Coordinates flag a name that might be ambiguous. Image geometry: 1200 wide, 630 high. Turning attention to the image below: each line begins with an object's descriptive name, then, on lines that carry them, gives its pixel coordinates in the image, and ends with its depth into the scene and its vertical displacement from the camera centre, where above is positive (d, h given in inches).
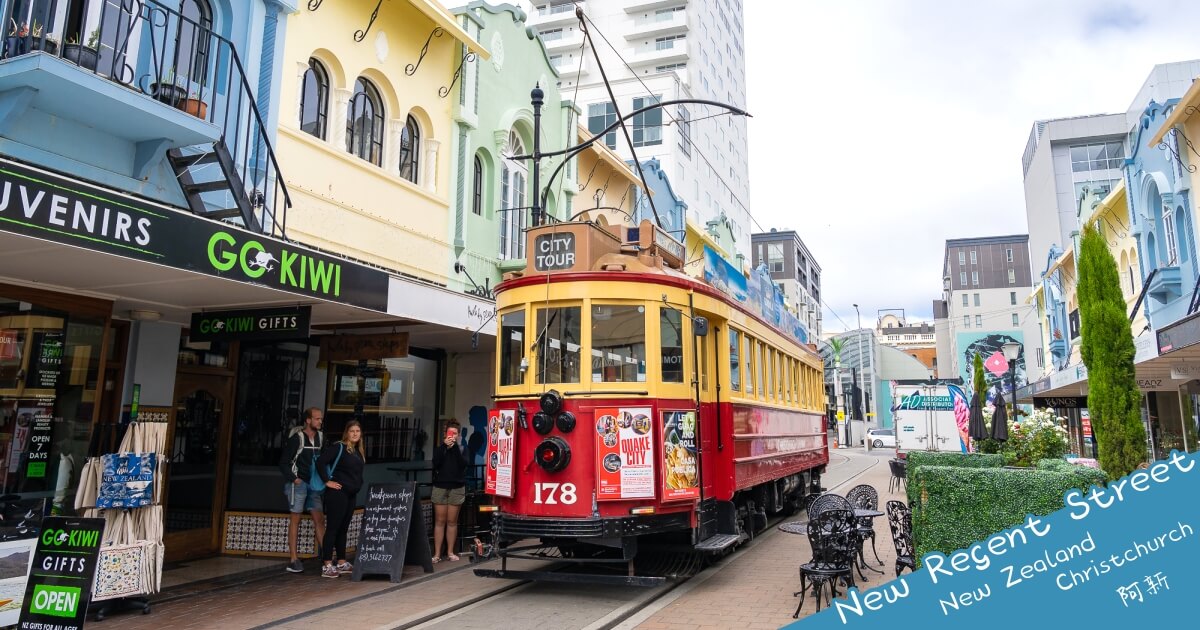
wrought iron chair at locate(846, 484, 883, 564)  402.2 -27.9
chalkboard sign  346.9 -41.1
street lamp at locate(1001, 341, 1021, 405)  665.6 +75.1
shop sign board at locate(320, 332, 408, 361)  394.9 +46.9
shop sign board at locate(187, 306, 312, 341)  323.6 +48.0
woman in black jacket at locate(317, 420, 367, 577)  352.8 -20.3
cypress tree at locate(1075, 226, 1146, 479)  351.9 +36.8
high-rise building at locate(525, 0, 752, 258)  1493.6 +857.4
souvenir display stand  274.1 -34.0
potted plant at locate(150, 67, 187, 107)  305.9 +135.8
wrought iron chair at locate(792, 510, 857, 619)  291.0 -36.1
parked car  2136.6 +8.1
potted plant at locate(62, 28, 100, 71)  277.3 +134.2
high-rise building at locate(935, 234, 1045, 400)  2947.8 +604.7
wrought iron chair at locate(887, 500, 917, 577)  322.7 -37.2
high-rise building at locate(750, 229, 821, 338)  3014.3 +685.7
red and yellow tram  299.6 +14.7
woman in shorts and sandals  391.2 -21.7
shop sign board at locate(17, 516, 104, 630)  226.1 -39.0
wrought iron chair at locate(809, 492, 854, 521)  331.5 -25.7
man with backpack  355.3 -15.1
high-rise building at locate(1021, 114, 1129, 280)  1717.5 +614.5
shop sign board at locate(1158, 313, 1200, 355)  436.5 +62.2
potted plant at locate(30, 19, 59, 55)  267.1 +136.0
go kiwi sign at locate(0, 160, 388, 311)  206.7 +61.6
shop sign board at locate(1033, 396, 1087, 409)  1103.6 +57.5
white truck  957.2 +30.2
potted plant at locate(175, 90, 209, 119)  322.7 +134.3
